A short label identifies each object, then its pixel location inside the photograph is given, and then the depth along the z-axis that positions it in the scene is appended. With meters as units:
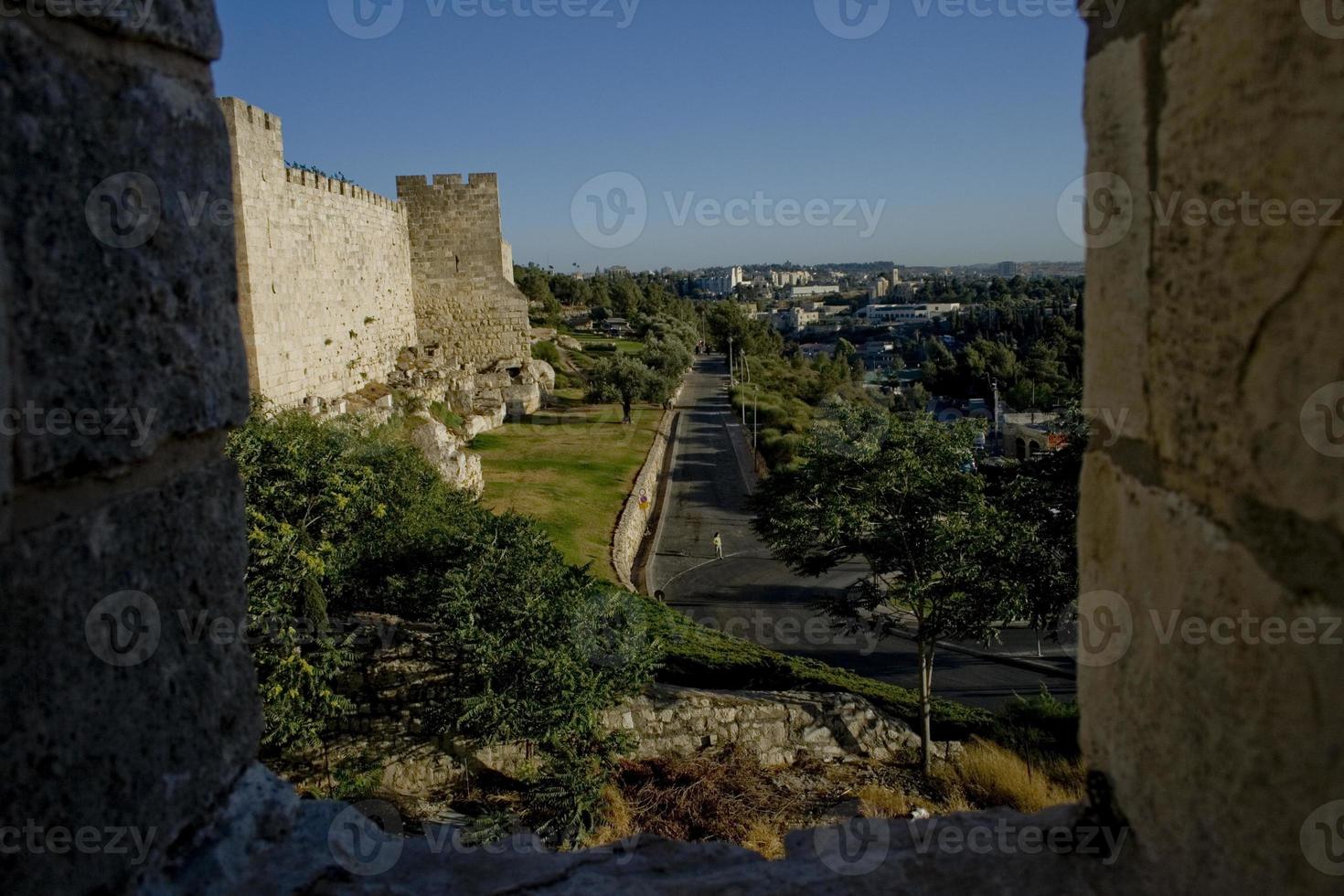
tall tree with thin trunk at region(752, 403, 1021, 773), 11.26
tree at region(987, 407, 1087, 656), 11.38
